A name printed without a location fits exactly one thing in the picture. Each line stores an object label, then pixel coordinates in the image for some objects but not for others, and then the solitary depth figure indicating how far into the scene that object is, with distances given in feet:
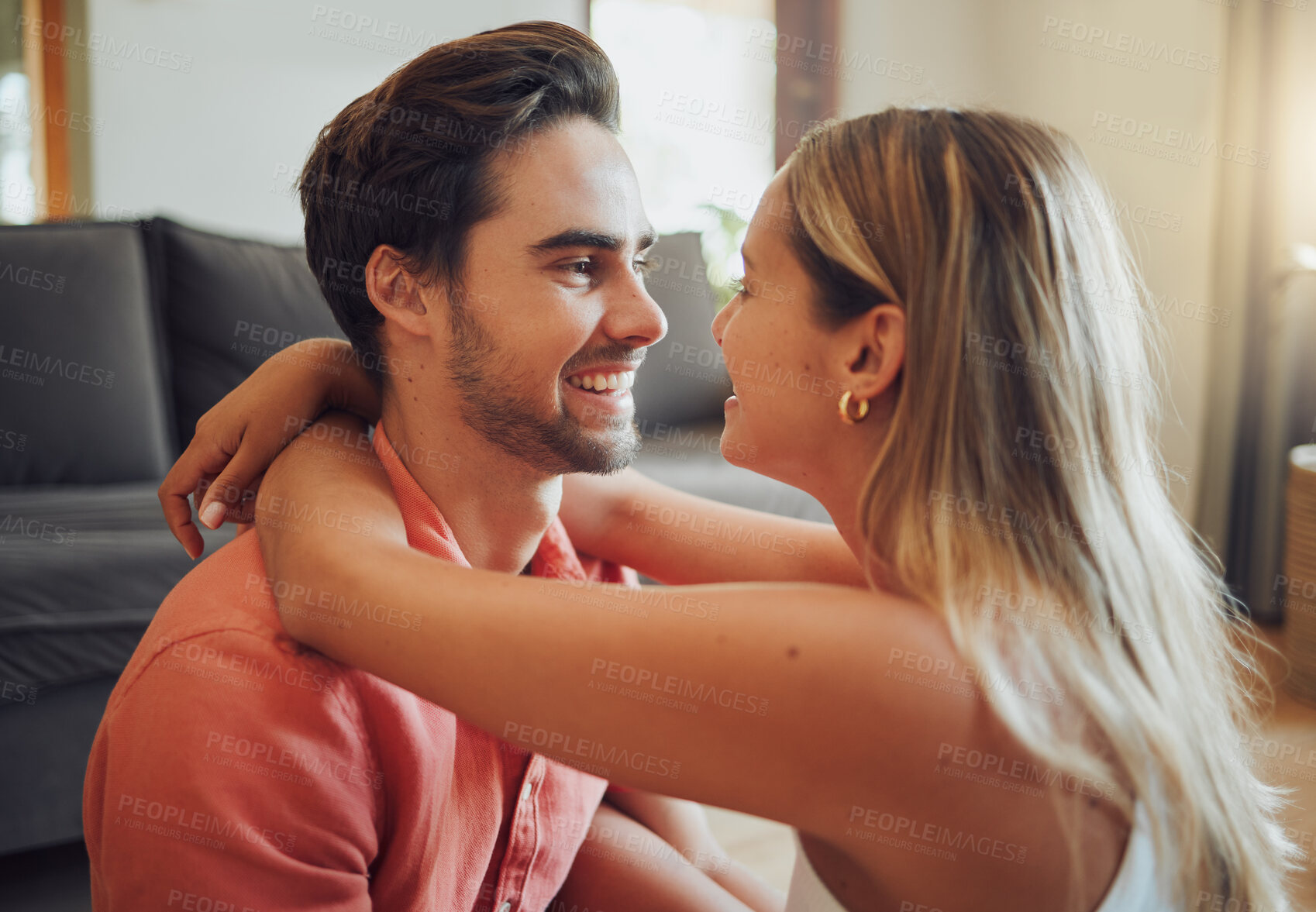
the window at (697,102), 13.96
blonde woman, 2.19
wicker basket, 8.16
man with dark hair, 2.68
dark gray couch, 5.06
